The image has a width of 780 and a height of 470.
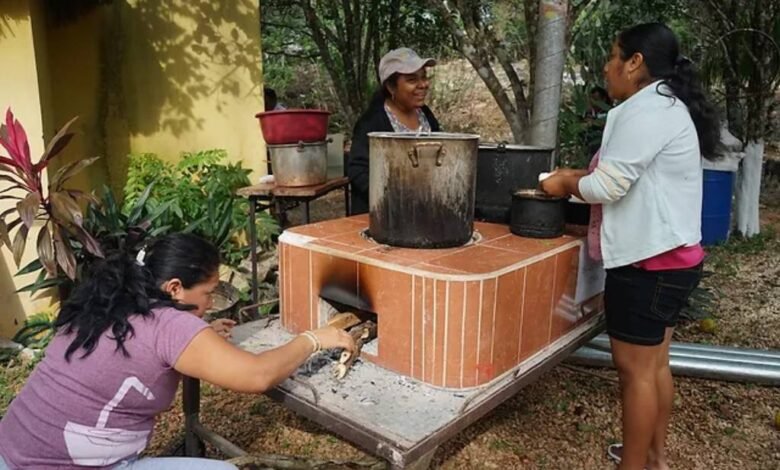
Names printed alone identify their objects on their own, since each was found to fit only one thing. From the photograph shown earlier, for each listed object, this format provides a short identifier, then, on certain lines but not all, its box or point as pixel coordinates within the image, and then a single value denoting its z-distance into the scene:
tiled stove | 1.93
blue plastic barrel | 6.03
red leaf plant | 3.14
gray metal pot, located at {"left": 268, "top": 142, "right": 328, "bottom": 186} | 3.81
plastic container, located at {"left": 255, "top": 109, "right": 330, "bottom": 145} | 3.75
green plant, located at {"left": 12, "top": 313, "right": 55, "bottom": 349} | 3.99
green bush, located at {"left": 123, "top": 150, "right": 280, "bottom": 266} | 4.72
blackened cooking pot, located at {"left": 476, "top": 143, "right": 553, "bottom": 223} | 2.72
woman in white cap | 2.96
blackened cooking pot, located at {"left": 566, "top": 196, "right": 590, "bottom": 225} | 2.67
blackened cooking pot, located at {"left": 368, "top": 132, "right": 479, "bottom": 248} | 2.15
